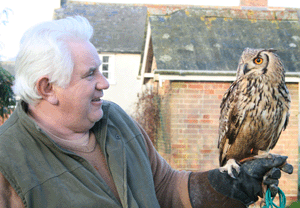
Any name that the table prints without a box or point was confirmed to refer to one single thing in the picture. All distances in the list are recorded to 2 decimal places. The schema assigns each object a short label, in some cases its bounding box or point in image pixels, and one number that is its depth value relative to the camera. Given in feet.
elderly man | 4.41
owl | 7.23
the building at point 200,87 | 20.79
